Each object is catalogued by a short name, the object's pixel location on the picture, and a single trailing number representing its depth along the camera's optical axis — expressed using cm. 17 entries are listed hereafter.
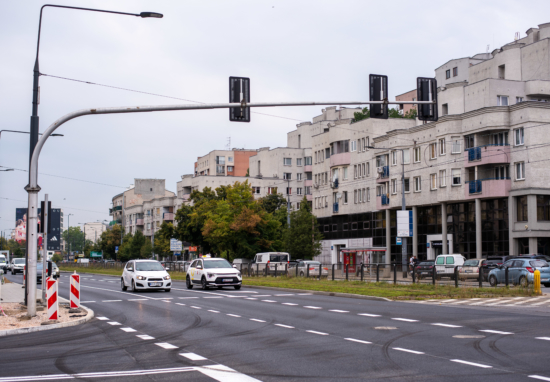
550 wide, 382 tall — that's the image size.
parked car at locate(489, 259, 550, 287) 3170
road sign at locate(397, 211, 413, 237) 5216
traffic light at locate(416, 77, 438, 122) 1959
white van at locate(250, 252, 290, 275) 4928
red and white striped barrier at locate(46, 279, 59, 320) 1695
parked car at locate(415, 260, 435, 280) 3253
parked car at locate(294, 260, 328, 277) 4316
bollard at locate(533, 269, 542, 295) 2721
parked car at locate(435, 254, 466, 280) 4789
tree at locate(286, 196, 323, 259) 6556
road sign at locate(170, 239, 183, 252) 6780
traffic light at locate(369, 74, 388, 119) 1911
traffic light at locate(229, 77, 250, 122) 1866
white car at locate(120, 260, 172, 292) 3241
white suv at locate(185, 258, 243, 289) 3409
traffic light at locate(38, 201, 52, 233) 2262
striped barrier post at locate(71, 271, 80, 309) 1985
